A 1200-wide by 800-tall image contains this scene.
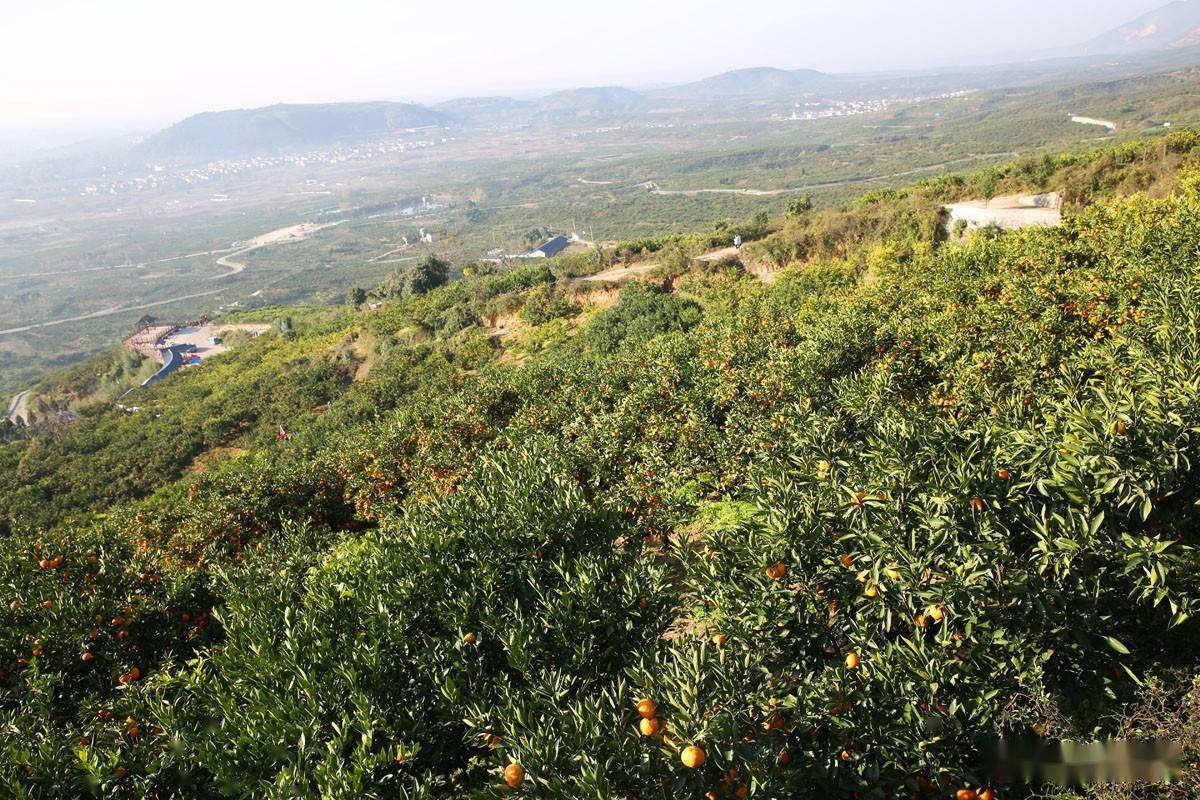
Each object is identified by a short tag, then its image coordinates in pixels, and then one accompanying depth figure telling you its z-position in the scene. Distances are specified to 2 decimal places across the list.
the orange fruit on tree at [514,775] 2.88
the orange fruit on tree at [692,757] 2.73
